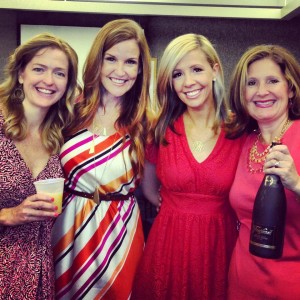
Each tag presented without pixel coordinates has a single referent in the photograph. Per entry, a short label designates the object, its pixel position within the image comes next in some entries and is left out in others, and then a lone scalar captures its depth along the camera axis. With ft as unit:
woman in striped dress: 5.53
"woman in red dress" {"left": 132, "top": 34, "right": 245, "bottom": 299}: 5.49
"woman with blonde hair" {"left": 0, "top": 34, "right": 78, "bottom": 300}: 4.66
